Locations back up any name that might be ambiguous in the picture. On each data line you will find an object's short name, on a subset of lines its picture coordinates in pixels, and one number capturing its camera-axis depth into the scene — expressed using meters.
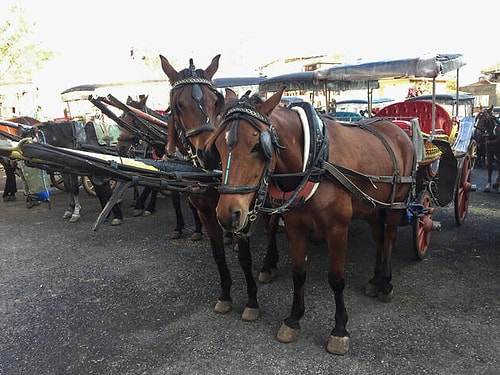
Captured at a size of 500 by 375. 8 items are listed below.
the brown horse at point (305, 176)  2.27
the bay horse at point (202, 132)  3.21
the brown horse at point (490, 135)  8.38
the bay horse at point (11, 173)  8.55
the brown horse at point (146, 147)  5.39
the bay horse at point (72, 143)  6.76
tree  15.62
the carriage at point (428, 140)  4.32
